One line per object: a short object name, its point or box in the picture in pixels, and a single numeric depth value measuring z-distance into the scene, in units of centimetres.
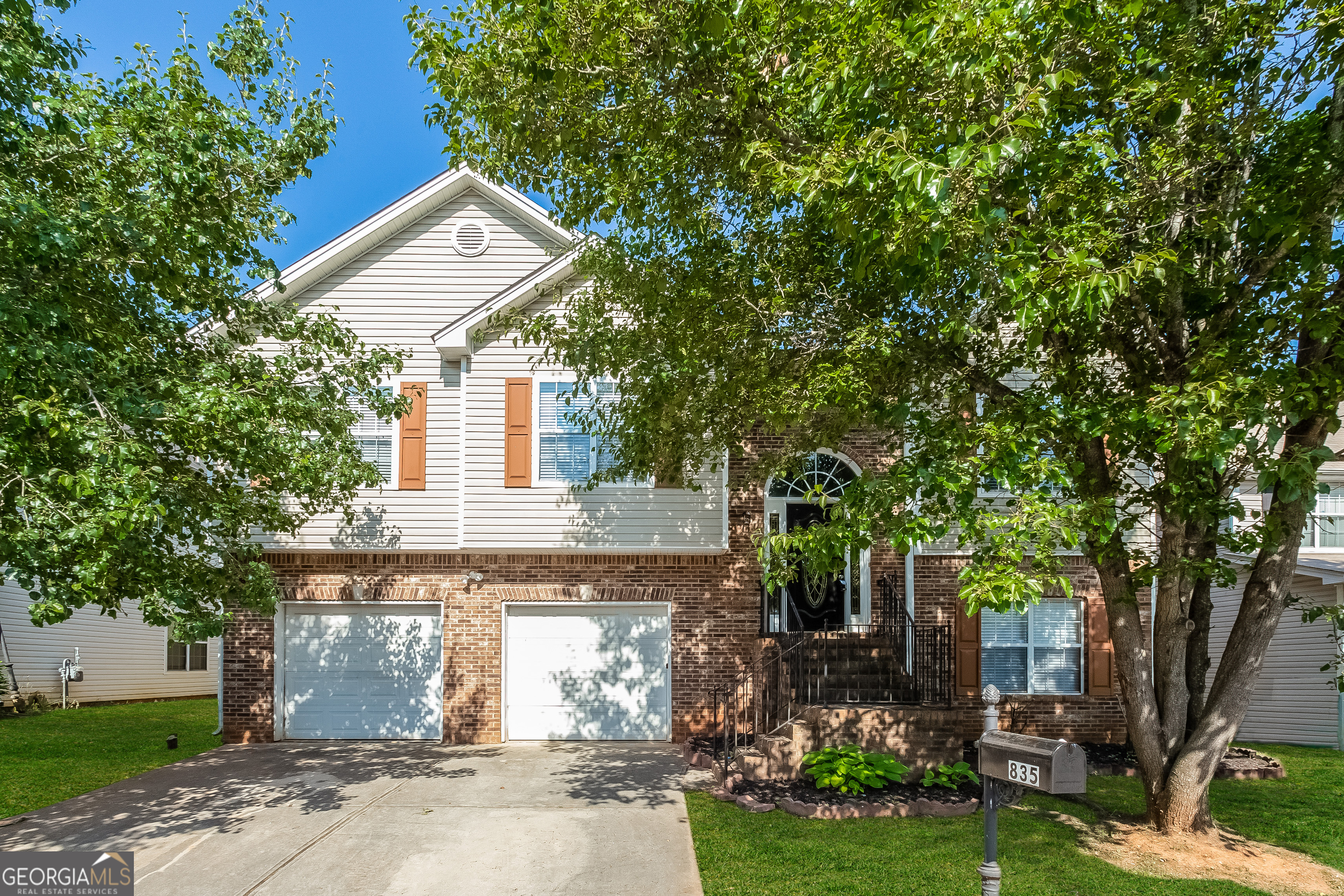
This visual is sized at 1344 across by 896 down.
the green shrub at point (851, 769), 867
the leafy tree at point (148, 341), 601
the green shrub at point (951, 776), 903
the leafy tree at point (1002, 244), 563
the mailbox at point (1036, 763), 387
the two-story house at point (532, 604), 1187
